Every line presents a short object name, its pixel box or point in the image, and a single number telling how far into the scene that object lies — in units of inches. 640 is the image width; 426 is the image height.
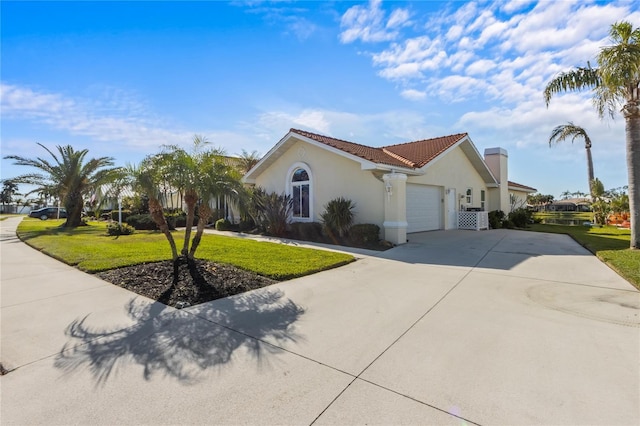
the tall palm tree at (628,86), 373.4
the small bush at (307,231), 564.1
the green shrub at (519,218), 871.7
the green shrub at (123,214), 1038.0
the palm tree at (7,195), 2659.9
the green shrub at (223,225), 742.5
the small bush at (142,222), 807.3
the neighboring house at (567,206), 2938.5
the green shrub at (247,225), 700.0
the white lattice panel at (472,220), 712.4
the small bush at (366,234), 488.1
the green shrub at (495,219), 798.5
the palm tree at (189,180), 283.6
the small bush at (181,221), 837.2
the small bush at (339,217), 524.7
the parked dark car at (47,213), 1513.3
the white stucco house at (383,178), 498.9
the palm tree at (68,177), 830.5
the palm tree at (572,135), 1034.1
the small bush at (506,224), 831.7
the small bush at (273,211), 609.9
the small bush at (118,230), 631.8
